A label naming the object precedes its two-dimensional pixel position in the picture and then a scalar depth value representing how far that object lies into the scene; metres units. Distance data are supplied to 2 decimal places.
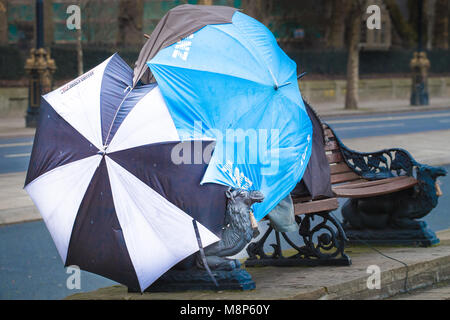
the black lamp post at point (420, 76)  34.75
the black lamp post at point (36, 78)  23.47
